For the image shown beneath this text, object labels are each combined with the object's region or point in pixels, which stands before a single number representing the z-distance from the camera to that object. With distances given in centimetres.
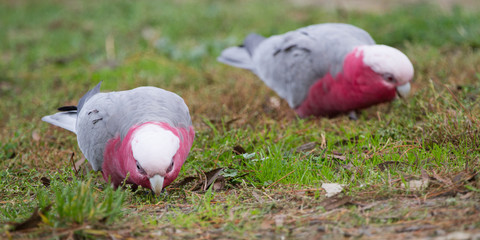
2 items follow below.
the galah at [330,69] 829
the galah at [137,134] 537
